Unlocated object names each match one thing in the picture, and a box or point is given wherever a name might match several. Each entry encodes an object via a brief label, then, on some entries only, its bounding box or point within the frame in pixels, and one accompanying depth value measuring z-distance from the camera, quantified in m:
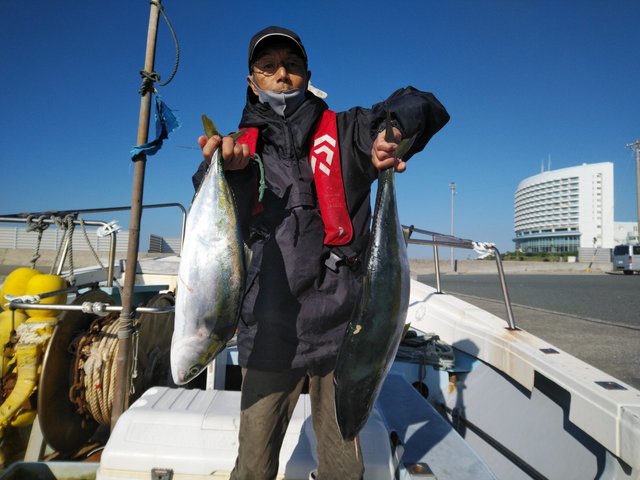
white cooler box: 2.24
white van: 30.97
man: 1.95
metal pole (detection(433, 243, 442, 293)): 5.19
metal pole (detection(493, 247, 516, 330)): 3.86
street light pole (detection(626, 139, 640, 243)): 37.32
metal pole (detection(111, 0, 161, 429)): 2.49
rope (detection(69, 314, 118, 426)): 3.31
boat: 2.27
